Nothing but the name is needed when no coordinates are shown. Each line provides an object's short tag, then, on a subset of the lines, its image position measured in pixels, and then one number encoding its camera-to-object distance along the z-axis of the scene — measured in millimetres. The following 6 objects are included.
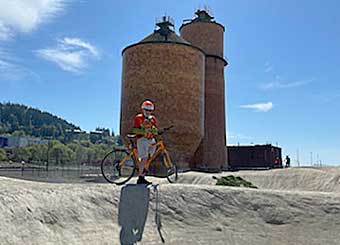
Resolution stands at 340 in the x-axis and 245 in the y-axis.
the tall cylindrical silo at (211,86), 42656
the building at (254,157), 48625
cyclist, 9781
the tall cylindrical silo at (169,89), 32406
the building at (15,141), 143725
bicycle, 10328
